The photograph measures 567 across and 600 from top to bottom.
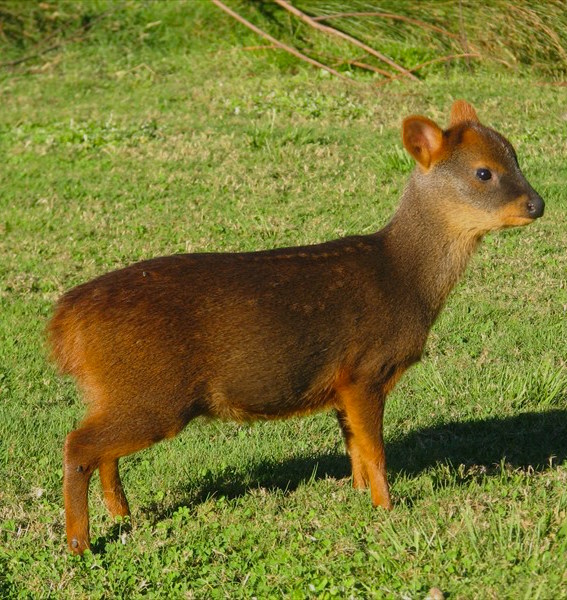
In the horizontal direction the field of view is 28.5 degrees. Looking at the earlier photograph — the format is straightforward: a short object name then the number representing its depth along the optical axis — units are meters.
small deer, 4.57
